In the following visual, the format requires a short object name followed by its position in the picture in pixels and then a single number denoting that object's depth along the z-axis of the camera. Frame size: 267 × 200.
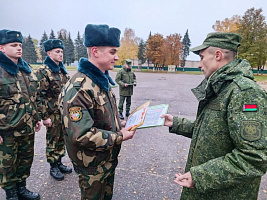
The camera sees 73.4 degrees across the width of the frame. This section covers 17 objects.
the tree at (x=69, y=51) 60.56
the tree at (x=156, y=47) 45.53
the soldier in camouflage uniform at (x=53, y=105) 3.50
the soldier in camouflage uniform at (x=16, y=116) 2.67
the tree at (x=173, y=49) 45.19
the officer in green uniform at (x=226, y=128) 1.30
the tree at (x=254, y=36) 32.28
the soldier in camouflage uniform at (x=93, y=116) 1.73
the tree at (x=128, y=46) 49.12
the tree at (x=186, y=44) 64.26
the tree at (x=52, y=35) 57.89
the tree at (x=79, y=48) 65.18
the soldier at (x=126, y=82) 7.60
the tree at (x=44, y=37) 61.85
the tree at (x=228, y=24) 38.75
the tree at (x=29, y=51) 59.81
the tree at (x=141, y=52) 57.41
